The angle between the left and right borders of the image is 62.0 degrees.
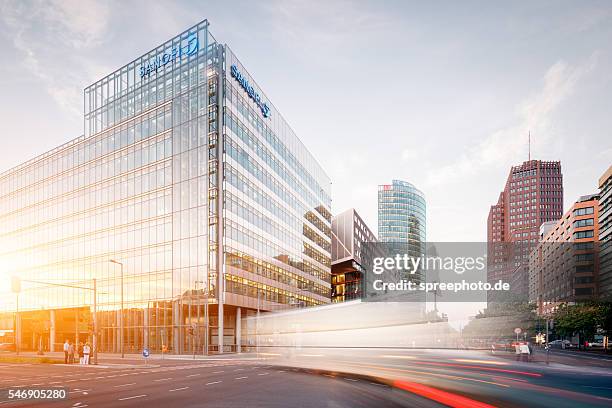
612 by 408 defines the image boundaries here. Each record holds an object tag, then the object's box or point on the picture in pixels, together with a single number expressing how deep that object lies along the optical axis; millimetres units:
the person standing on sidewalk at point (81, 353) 51072
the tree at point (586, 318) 90062
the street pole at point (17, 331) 87388
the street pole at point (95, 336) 51156
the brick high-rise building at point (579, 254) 142125
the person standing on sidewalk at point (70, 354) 52500
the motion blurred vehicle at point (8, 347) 87188
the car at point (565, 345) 111688
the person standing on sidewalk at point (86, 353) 49844
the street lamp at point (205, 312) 66500
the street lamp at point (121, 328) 74212
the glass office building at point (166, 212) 68875
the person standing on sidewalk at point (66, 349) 51869
